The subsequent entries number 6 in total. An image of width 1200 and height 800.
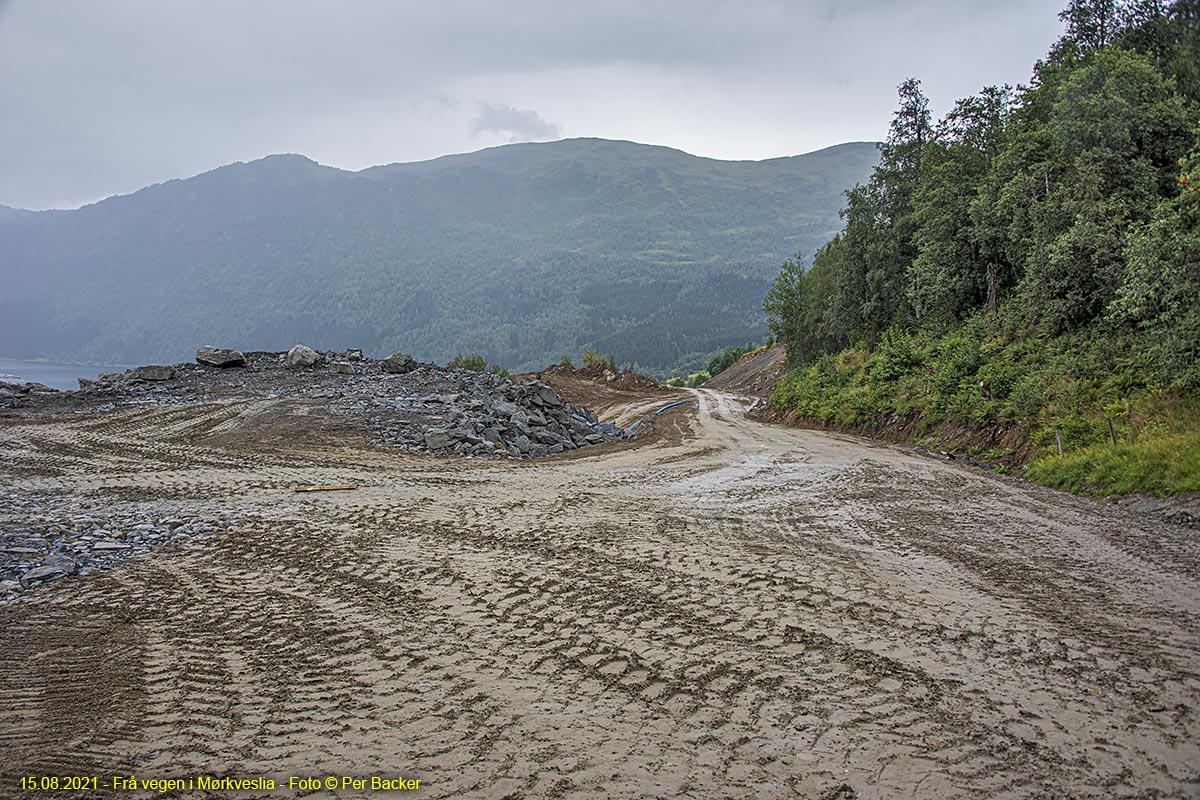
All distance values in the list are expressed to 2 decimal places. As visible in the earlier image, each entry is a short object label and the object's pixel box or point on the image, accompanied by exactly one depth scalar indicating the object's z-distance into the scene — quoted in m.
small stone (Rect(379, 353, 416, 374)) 27.83
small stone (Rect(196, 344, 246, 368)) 29.25
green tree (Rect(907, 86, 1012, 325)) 24.52
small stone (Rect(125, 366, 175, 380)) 26.71
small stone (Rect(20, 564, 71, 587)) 6.81
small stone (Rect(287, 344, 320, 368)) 29.45
